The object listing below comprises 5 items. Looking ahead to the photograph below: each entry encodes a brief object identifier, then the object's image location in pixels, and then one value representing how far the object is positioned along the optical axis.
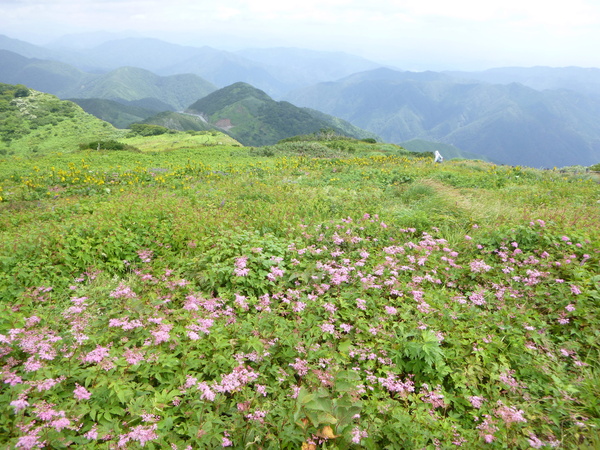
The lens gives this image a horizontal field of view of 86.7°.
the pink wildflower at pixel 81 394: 2.71
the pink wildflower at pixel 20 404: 2.50
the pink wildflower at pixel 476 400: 3.29
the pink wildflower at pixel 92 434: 2.53
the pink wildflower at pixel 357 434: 2.66
